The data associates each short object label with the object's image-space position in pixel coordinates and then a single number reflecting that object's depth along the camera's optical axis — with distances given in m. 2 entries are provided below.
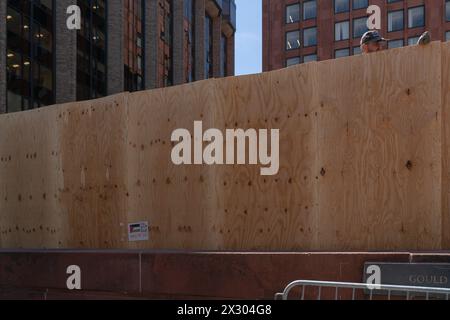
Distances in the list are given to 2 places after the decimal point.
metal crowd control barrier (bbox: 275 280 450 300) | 3.88
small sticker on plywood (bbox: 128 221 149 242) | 6.32
